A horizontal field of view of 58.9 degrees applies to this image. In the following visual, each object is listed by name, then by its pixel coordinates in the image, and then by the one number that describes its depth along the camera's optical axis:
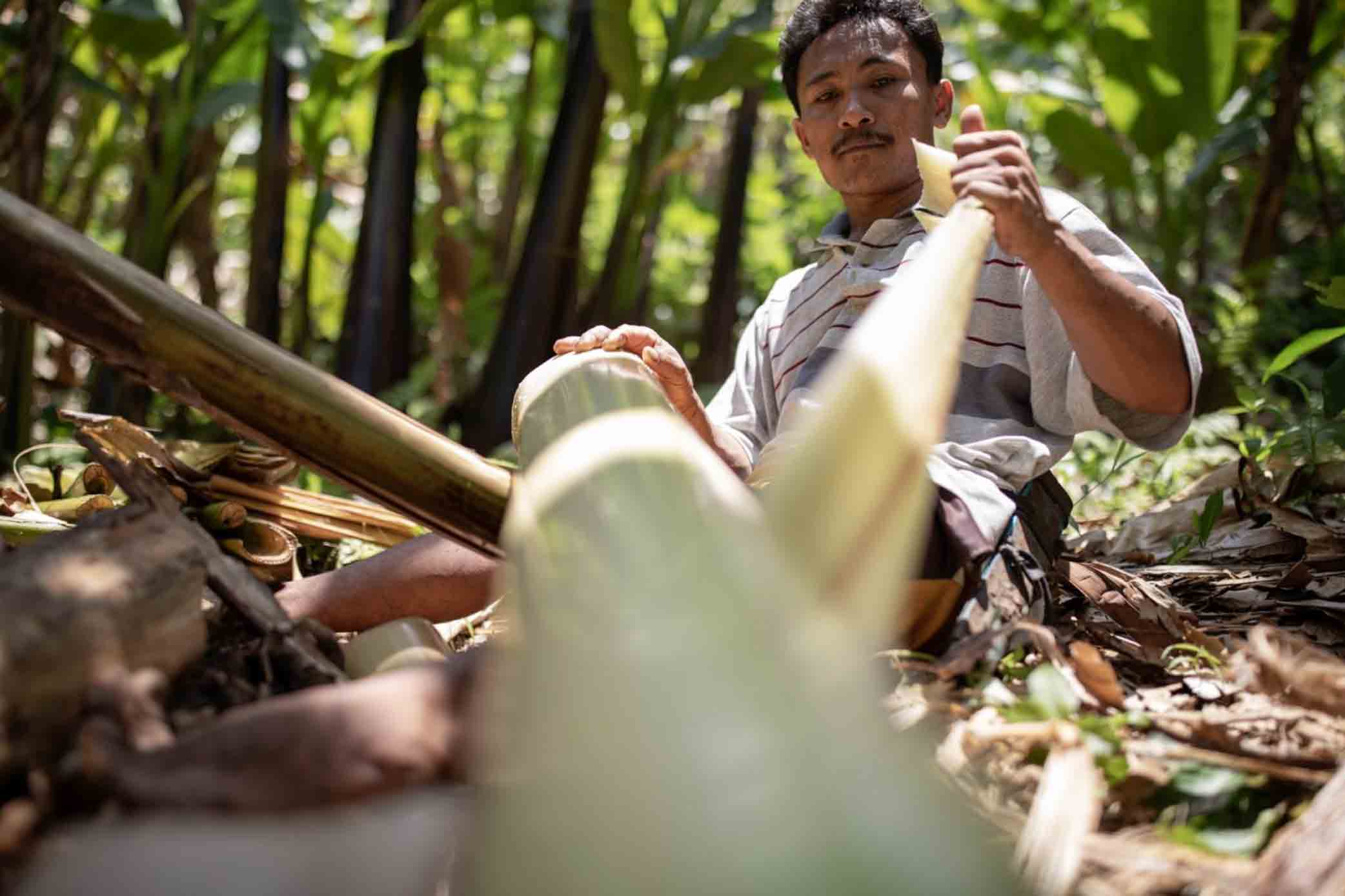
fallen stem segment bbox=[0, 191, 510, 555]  1.31
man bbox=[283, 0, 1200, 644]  1.61
